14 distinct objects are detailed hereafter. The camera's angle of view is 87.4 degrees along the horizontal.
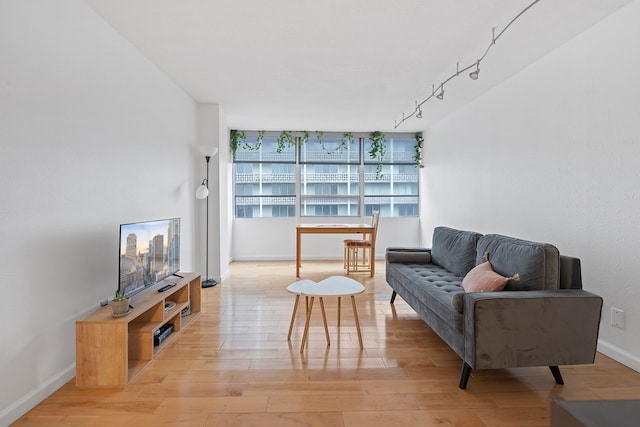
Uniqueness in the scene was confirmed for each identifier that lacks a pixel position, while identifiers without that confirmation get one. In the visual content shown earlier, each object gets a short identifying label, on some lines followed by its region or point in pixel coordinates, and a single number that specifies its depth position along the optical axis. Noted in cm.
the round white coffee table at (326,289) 255
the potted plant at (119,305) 212
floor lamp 434
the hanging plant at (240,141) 630
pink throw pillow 230
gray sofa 196
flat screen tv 236
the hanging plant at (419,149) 667
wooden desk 523
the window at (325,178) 671
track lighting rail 236
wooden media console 204
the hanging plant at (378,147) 662
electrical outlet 241
